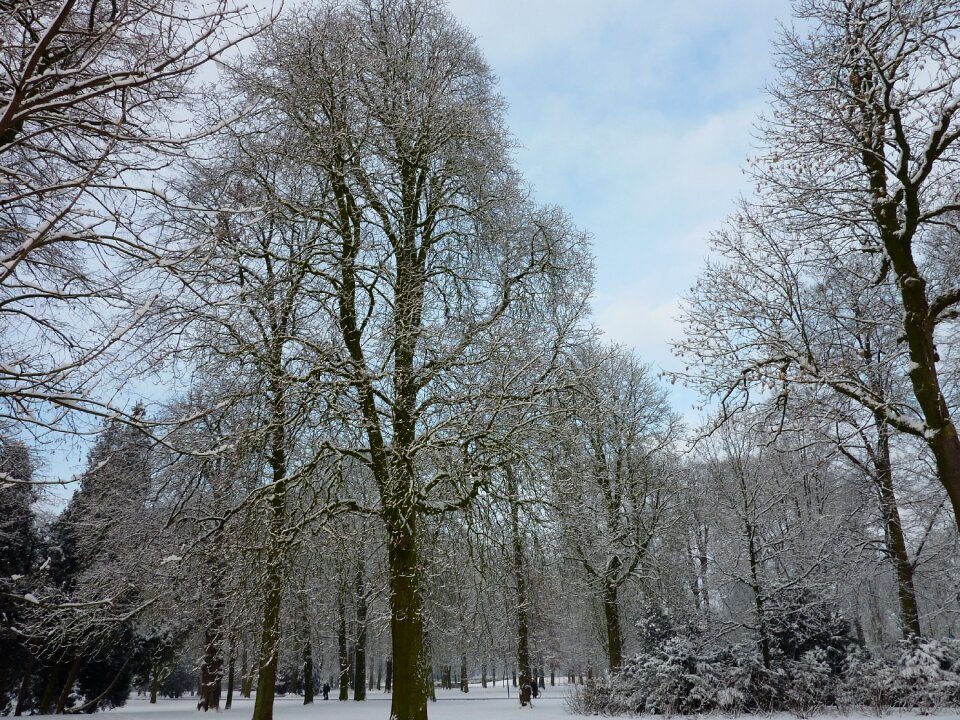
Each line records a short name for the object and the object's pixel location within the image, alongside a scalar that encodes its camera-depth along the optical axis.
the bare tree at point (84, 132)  3.30
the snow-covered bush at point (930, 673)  12.83
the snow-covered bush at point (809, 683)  14.48
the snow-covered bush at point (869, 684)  13.65
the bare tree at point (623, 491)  17.94
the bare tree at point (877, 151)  7.36
